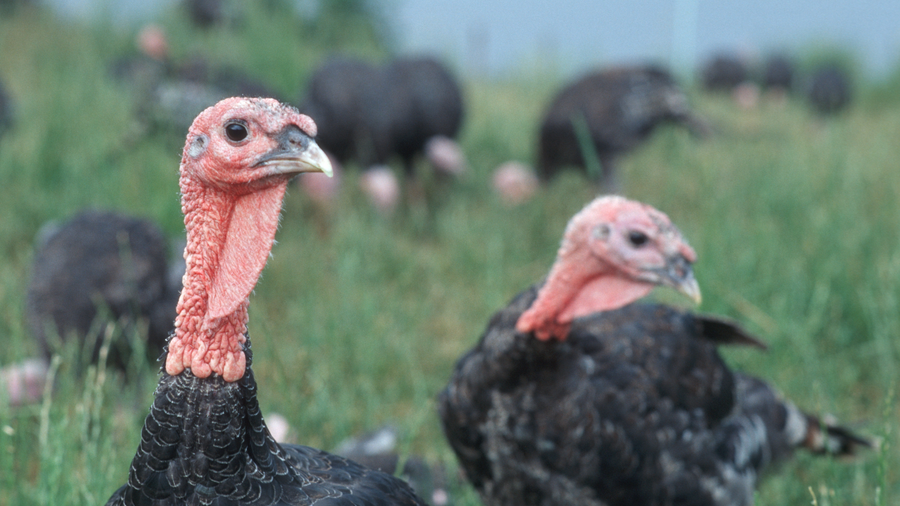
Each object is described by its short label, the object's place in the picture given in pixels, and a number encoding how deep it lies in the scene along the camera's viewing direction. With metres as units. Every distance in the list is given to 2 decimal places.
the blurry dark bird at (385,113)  5.30
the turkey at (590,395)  1.98
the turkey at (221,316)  1.19
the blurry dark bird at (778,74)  9.31
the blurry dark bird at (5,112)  4.83
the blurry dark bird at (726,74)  9.79
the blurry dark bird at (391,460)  2.25
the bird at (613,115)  5.05
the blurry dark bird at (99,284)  2.93
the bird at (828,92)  8.45
